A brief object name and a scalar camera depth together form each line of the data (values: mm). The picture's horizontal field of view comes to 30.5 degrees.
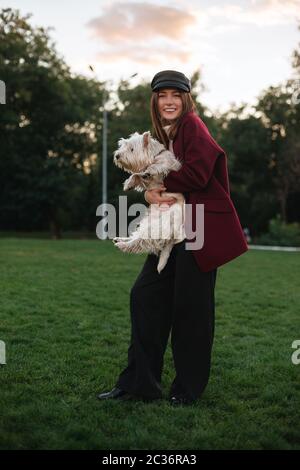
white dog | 4008
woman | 4094
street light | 32969
